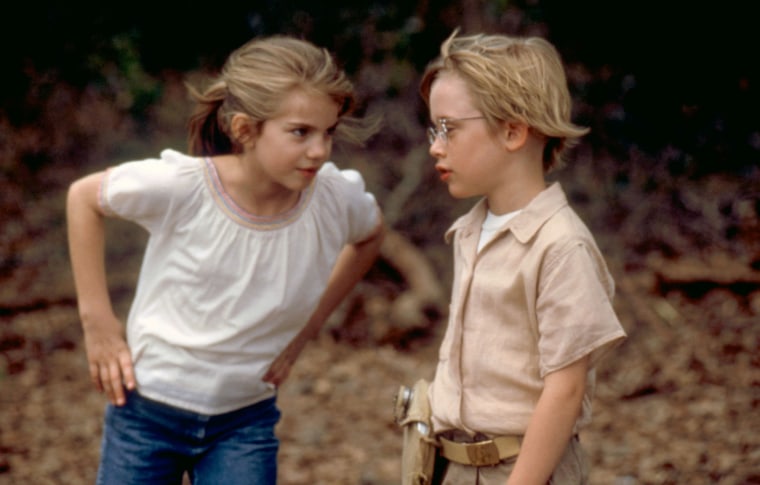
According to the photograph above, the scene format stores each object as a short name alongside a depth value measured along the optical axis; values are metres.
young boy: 6.52
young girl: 6.82
